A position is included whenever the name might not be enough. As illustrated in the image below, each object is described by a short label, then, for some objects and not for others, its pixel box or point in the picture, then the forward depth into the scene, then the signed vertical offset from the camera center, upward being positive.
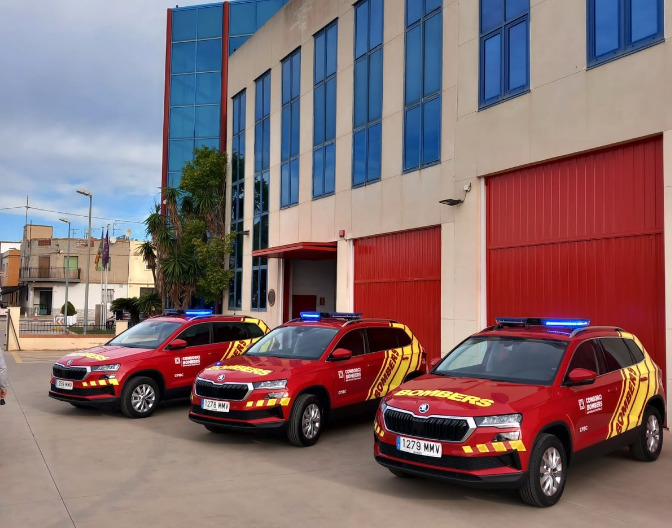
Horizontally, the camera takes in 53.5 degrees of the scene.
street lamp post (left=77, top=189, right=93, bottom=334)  29.50 +4.32
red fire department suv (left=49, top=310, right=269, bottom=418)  10.62 -1.14
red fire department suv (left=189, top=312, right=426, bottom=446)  8.61 -1.12
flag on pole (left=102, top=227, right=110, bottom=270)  34.66 +2.13
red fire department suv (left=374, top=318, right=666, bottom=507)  6.05 -1.10
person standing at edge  7.56 -1.03
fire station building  10.95 +2.91
